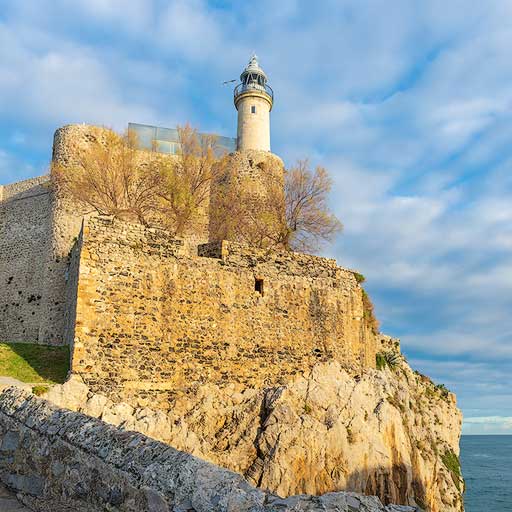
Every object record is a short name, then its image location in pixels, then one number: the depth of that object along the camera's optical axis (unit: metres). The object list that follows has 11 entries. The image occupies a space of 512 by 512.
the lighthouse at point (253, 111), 30.09
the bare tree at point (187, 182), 22.27
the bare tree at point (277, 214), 24.31
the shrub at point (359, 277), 20.69
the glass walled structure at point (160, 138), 27.69
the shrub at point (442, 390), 27.94
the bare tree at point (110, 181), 21.91
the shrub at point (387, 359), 21.77
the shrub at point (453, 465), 21.89
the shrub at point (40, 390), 11.57
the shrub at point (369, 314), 21.16
